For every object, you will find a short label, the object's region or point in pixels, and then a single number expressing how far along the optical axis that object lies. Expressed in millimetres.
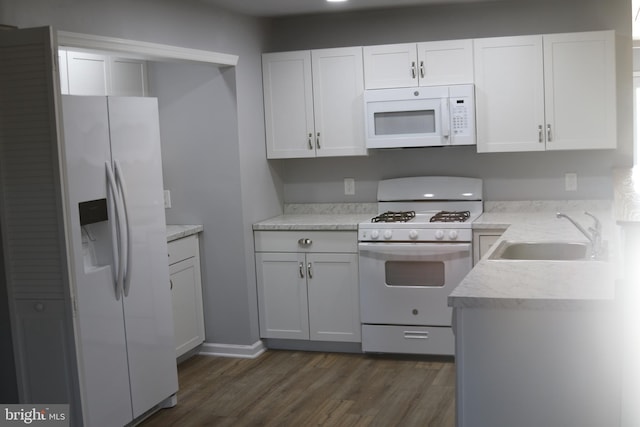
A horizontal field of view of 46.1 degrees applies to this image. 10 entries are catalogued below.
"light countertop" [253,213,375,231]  4789
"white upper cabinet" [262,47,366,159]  4980
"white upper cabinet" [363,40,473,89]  4766
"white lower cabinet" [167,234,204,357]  4574
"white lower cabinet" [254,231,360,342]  4836
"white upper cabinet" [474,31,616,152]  4566
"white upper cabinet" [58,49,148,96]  4075
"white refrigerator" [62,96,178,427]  3246
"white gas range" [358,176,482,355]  4543
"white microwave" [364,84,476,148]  4723
